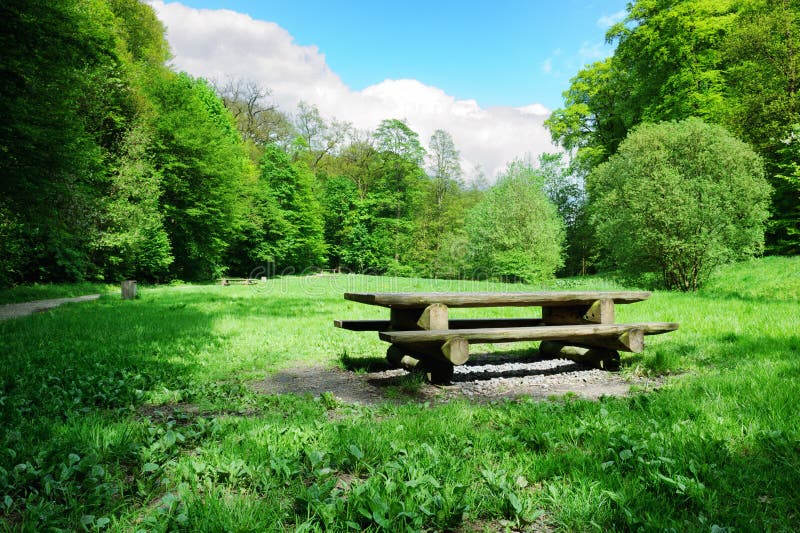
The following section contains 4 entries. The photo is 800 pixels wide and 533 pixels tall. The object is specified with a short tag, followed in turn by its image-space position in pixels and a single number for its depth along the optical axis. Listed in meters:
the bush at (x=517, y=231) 31.50
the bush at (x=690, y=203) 16.17
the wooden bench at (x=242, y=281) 29.95
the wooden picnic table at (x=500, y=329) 4.99
